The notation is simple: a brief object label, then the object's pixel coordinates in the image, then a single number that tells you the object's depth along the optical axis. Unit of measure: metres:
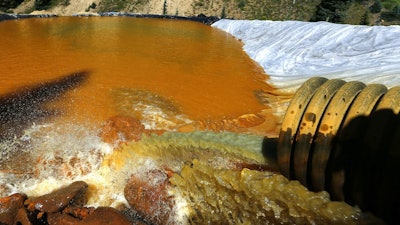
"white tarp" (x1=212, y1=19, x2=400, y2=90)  7.31
